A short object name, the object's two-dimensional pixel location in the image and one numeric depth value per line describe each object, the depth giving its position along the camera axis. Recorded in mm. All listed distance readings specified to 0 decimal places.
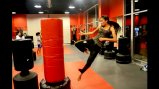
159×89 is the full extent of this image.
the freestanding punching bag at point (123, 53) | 4215
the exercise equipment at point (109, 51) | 4925
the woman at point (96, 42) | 2800
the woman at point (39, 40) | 6447
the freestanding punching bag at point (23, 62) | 2231
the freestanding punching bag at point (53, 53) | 2145
